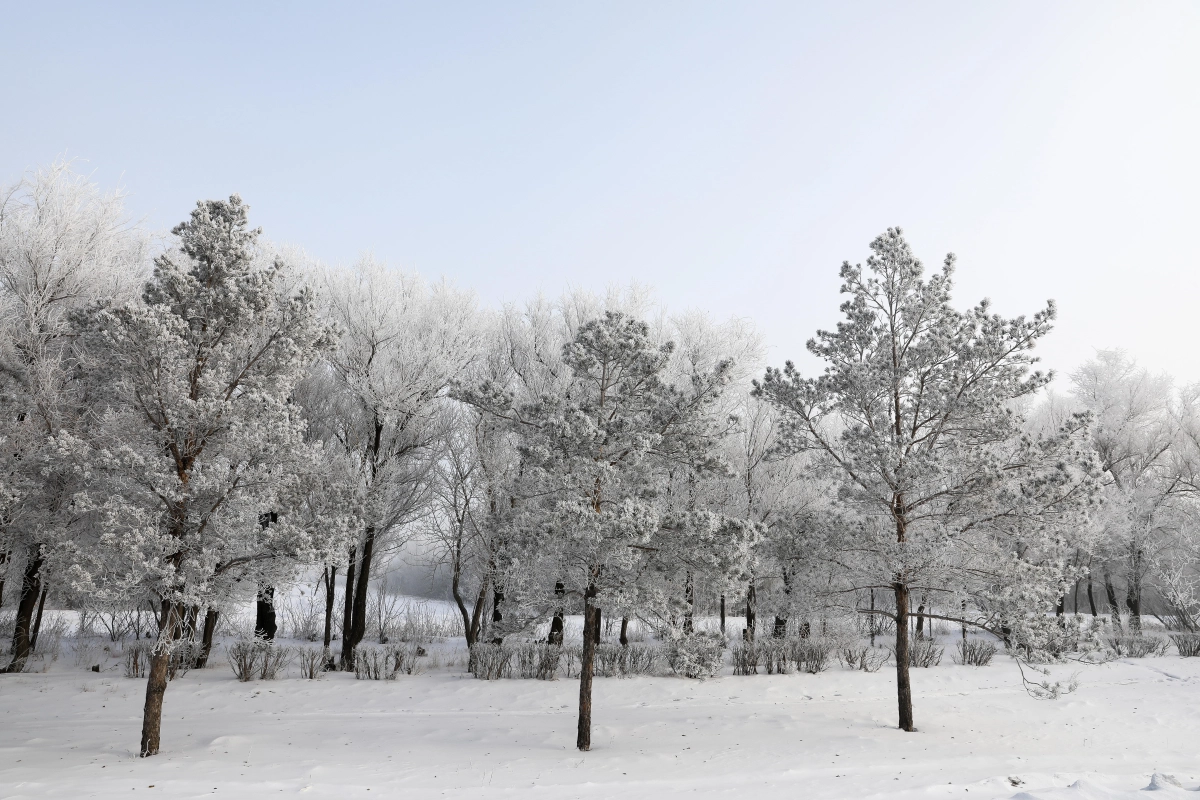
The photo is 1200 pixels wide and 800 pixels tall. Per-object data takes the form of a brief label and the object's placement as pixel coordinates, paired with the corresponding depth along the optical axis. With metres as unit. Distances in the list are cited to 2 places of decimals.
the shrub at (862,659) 15.91
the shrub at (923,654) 16.75
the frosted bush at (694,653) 9.07
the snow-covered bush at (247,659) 13.53
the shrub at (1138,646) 18.42
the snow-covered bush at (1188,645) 18.41
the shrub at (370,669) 14.02
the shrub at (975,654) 17.31
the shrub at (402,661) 14.48
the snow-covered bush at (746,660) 15.38
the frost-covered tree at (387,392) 15.33
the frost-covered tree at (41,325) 12.20
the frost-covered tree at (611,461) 8.85
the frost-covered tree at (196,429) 8.04
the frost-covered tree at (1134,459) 21.33
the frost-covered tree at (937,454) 8.84
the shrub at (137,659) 13.98
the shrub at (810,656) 15.59
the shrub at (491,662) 14.23
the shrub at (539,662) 14.41
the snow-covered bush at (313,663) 14.12
